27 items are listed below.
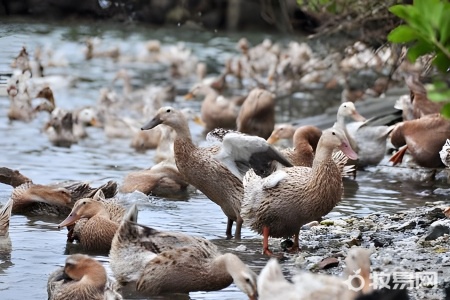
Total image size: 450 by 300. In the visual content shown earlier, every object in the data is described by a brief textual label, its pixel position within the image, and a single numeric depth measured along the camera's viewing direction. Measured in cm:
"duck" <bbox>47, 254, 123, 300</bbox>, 1288
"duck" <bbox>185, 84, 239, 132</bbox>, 3325
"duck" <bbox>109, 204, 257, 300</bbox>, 1355
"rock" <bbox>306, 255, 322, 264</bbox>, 1505
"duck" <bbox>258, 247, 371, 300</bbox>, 951
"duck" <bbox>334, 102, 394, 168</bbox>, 2456
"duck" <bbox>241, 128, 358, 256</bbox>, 1608
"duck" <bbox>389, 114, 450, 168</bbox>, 2220
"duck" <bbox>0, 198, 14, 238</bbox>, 1628
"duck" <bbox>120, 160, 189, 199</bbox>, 2145
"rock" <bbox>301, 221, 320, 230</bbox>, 1827
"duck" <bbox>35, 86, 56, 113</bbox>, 3354
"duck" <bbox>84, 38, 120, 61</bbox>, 5470
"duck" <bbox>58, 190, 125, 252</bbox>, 1633
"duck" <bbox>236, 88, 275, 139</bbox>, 2905
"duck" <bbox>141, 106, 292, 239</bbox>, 1794
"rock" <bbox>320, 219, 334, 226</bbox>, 1823
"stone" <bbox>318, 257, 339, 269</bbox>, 1448
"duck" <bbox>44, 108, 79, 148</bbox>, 3019
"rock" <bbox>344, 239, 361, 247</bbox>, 1609
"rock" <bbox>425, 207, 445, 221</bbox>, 1727
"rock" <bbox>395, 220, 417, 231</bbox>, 1697
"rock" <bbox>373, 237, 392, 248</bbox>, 1588
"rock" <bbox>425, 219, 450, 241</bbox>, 1571
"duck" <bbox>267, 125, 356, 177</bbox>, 2008
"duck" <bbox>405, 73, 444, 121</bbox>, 2487
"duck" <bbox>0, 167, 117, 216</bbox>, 1902
